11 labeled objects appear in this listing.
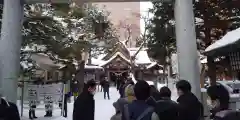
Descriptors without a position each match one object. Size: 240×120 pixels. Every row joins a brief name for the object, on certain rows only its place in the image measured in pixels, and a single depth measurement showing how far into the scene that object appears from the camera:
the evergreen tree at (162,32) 8.96
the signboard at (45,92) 6.55
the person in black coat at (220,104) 1.69
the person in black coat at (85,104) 3.05
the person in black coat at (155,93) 3.17
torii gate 4.20
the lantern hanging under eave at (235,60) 5.04
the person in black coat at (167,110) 1.94
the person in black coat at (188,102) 2.36
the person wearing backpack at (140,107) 1.88
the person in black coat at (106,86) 12.70
